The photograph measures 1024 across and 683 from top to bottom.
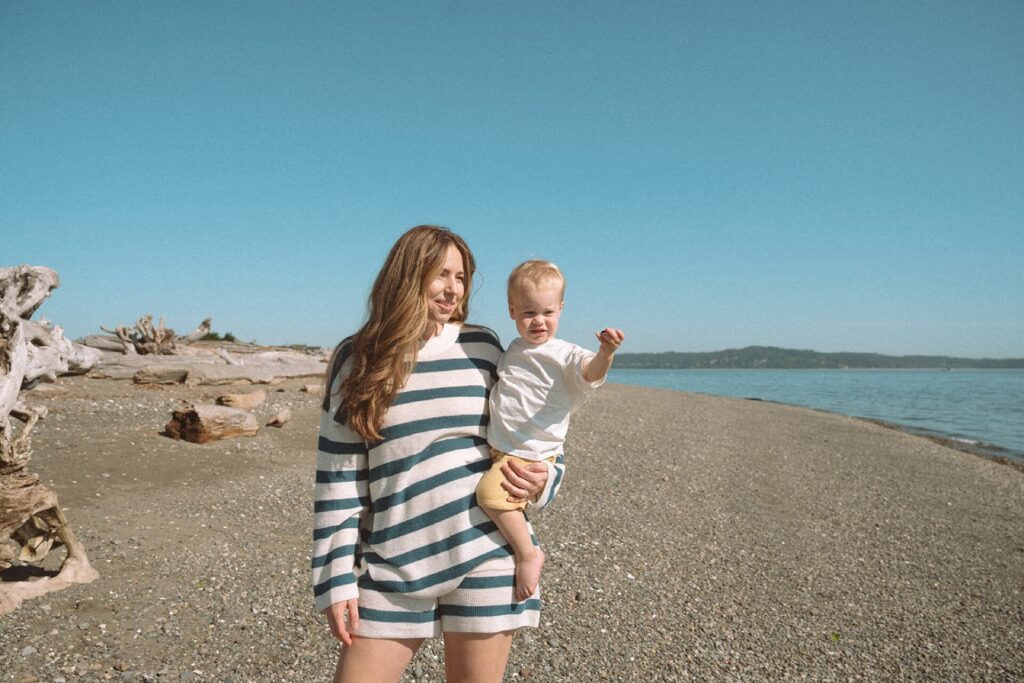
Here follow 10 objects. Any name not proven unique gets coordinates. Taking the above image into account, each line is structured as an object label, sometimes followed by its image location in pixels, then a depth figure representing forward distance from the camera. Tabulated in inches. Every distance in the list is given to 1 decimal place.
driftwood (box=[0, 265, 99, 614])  182.9
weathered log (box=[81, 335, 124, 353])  679.8
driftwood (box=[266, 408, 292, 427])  429.7
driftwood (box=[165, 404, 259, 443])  361.7
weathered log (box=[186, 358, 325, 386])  576.4
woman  81.6
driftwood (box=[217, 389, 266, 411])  461.7
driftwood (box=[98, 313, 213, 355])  671.8
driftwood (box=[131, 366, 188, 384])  547.2
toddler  83.2
